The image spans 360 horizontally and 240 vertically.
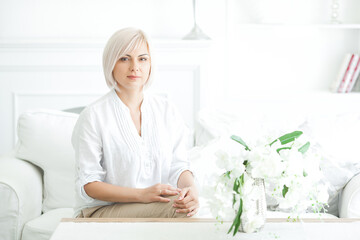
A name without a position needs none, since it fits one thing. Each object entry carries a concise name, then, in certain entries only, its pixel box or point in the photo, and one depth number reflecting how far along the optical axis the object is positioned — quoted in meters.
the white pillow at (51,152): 3.39
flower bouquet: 2.38
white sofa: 3.14
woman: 2.80
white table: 2.51
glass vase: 2.40
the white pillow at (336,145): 3.28
